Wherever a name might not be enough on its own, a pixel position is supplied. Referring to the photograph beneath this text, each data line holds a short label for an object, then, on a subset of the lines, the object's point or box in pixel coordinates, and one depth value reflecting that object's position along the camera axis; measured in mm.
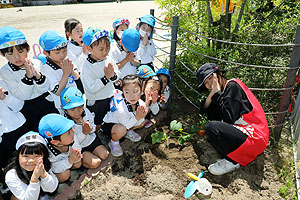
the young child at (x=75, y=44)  3660
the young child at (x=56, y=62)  2773
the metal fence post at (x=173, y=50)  3297
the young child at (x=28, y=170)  2107
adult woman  2623
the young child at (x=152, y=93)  3211
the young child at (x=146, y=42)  3886
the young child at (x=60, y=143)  2275
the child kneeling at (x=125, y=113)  2871
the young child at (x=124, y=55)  3389
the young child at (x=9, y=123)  2545
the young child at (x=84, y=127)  2602
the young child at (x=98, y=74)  2902
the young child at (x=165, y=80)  3689
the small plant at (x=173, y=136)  3252
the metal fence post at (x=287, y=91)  2715
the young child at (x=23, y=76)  2502
